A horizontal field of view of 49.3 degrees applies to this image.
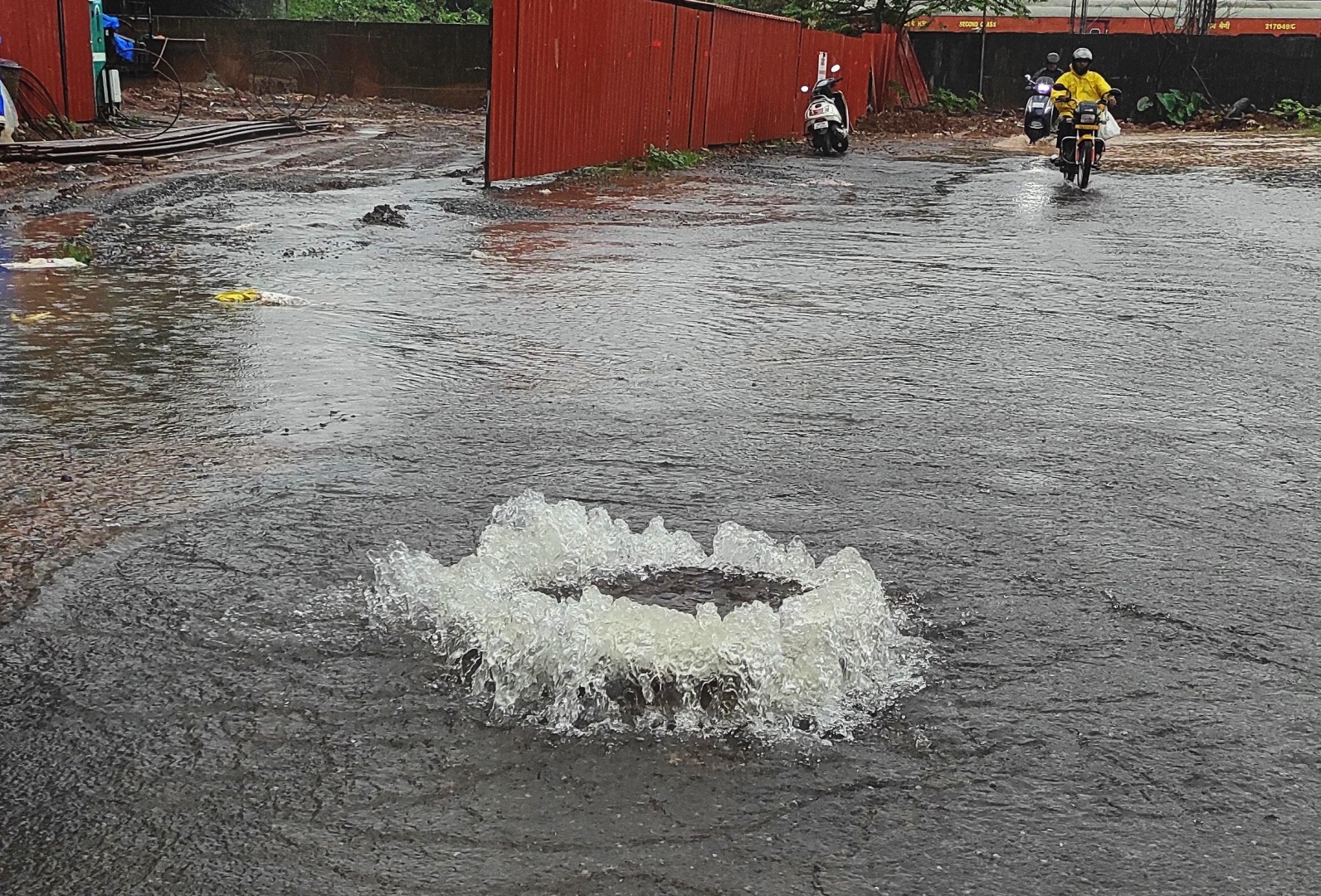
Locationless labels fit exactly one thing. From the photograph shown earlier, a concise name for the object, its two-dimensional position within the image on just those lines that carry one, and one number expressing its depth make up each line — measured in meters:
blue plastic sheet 22.78
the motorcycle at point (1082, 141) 15.23
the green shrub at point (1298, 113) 31.88
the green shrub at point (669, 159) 17.72
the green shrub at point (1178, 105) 32.75
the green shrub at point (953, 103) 34.66
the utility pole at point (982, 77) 35.62
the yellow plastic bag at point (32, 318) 6.82
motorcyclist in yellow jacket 16.02
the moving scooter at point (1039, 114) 22.45
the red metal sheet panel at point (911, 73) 34.34
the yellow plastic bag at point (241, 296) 7.56
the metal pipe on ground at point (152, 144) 15.46
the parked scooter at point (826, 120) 21.45
